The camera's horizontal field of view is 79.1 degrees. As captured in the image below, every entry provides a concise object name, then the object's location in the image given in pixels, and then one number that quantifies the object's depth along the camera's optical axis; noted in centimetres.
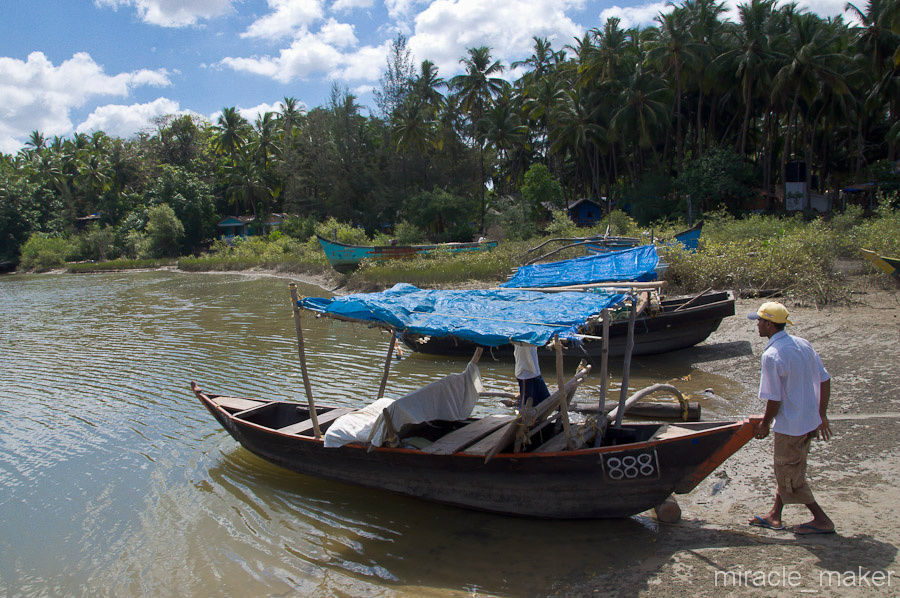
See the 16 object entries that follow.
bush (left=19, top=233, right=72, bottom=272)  5319
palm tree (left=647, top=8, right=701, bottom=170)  3394
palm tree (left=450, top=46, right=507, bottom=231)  4719
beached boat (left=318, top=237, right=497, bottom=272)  2656
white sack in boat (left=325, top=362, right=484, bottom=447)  624
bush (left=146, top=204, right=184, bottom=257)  5175
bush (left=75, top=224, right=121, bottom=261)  5522
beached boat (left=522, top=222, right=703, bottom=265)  1691
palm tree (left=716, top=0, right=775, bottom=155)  3219
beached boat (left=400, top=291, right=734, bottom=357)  1191
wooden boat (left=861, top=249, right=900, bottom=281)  1293
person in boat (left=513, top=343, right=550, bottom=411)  652
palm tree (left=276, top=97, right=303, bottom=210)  5044
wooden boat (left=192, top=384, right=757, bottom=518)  536
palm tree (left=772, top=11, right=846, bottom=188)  2986
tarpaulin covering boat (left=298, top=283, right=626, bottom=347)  586
